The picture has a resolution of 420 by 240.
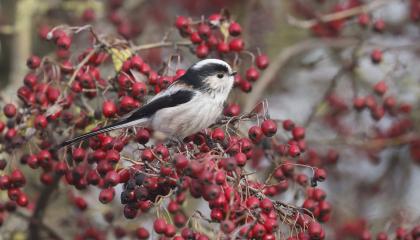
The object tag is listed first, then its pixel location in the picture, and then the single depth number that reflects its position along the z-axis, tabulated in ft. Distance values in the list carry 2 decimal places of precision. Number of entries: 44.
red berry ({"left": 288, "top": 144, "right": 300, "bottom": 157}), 28.14
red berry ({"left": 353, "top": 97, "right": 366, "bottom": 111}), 38.24
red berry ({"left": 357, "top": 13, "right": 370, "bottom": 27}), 40.16
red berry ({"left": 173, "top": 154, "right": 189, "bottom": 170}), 21.59
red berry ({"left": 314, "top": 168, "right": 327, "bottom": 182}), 26.03
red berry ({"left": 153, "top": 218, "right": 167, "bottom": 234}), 24.30
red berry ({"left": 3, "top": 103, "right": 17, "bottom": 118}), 28.91
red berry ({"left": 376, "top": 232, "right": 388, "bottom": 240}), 29.87
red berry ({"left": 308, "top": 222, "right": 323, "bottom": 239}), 23.82
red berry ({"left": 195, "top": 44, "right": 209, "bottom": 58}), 30.19
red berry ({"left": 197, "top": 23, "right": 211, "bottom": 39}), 30.50
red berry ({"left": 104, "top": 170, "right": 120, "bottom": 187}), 24.35
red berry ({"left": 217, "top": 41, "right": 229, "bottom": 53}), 30.78
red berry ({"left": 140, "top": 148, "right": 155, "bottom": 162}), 24.03
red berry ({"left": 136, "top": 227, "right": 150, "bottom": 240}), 28.78
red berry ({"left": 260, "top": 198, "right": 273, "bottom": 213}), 22.86
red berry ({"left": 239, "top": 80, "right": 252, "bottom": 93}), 30.50
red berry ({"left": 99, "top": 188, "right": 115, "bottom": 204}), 25.40
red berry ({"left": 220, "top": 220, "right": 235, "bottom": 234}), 20.07
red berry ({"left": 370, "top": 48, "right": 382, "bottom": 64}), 38.14
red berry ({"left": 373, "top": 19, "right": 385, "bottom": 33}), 39.60
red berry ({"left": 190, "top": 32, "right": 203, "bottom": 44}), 30.53
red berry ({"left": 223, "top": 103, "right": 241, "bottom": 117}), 29.48
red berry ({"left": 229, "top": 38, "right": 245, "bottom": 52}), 30.71
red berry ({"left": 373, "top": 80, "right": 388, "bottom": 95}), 39.06
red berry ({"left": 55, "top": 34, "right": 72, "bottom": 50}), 30.50
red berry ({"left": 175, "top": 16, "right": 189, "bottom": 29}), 31.04
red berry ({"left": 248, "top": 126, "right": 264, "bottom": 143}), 26.61
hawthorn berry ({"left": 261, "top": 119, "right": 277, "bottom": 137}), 26.45
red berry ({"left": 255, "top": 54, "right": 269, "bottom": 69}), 31.32
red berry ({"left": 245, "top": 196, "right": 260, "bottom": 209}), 21.91
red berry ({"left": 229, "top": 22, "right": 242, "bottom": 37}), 31.14
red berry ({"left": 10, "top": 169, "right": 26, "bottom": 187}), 28.73
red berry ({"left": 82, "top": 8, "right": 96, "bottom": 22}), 43.57
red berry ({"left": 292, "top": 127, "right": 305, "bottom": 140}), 29.99
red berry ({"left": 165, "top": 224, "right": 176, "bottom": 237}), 24.26
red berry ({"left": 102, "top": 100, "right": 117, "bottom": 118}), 28.19
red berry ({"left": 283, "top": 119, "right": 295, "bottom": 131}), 30.45
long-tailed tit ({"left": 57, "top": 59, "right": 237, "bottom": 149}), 28.27
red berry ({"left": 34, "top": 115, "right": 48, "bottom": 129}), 28.17
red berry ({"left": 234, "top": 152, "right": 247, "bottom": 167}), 23.35
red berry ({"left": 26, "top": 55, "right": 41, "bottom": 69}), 30.01
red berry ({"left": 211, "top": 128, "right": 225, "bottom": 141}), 26.22
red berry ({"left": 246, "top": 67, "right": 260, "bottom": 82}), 30.63
